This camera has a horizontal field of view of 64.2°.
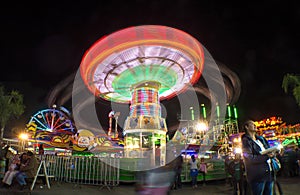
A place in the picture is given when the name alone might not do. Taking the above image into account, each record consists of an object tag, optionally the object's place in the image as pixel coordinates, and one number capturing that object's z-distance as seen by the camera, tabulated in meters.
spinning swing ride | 14.27
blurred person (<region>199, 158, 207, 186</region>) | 11.80
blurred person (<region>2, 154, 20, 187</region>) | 8.34
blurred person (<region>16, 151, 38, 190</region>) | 8.08
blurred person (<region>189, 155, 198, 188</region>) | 11.04
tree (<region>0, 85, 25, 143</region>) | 21.96
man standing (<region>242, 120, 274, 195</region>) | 3.48
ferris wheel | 34.24
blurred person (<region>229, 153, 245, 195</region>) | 7.68
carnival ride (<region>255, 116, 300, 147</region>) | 27.43
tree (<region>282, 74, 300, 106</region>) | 21.12
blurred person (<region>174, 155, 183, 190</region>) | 10.22
